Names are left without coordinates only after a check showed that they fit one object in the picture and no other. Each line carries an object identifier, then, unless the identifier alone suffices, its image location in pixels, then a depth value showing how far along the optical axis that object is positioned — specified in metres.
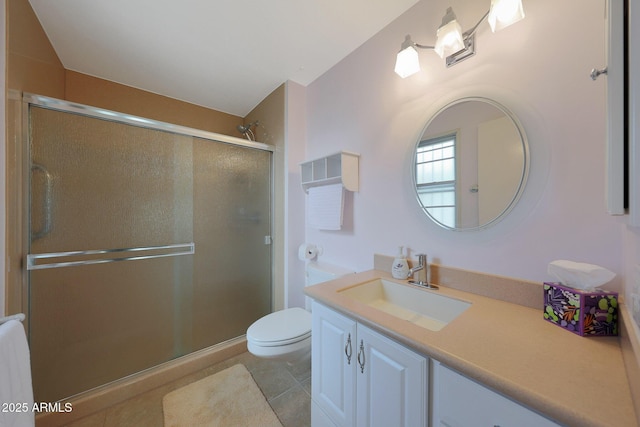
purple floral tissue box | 0.64
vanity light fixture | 0.85
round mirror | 0.93
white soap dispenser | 1.20
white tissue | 0.65
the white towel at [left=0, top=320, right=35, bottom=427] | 0.76
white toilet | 1.29
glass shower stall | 1.26
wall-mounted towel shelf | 1.47
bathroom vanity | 0.47
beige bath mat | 1.25
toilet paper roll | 1.84
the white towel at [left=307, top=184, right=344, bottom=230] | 1.56
